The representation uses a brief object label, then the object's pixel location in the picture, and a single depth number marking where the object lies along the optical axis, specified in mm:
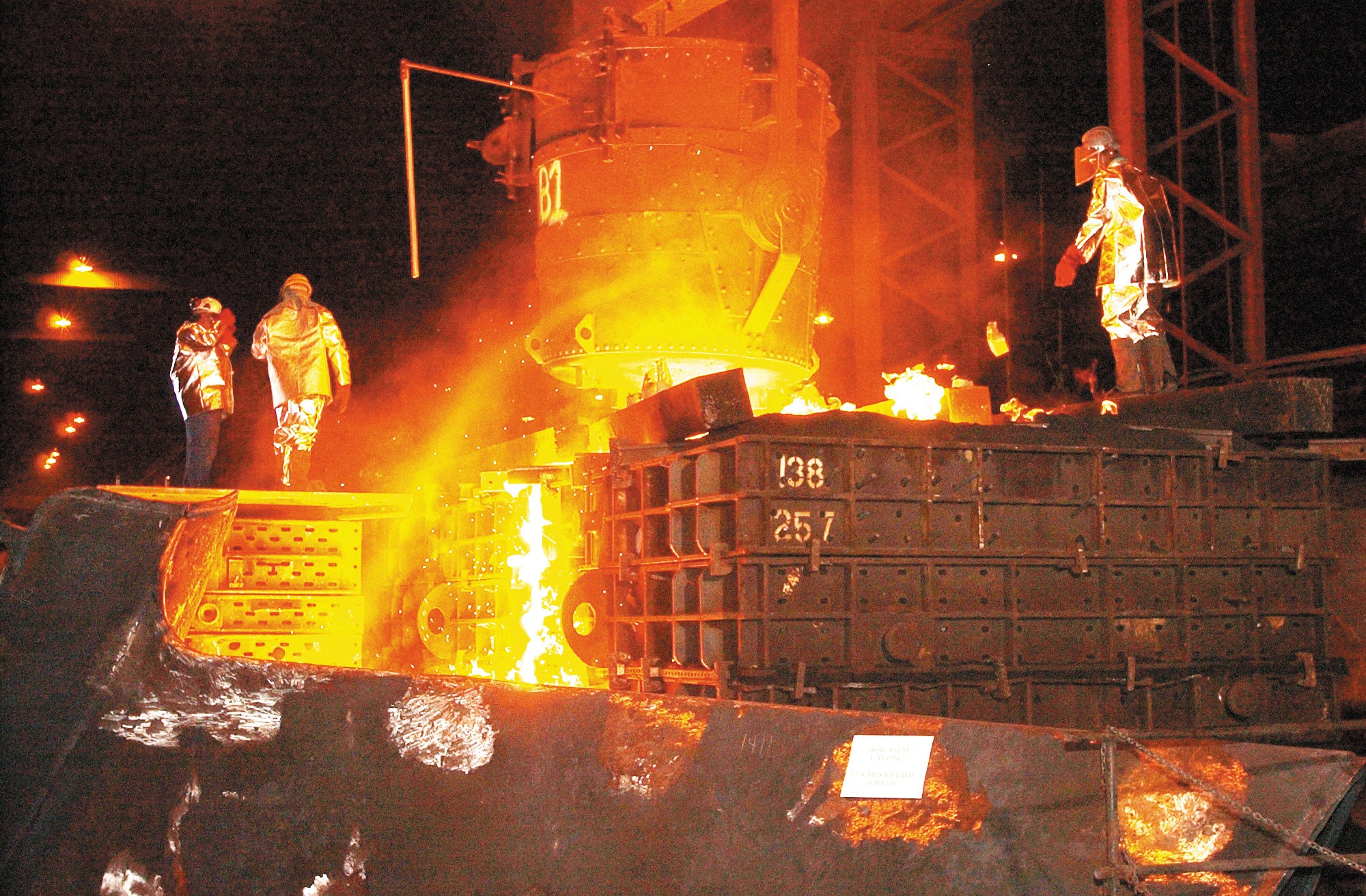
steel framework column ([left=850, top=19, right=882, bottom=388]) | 18703
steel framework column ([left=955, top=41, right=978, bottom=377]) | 19734
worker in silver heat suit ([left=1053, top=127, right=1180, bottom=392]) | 9453
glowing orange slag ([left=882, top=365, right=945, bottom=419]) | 10883
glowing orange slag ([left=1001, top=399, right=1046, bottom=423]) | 9695
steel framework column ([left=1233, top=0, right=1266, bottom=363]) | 14336
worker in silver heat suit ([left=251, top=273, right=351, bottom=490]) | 11781
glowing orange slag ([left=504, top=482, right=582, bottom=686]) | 11352
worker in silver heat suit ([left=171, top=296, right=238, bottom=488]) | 11109
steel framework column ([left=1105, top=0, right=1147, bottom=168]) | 14281
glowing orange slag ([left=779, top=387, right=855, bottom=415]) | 12320
